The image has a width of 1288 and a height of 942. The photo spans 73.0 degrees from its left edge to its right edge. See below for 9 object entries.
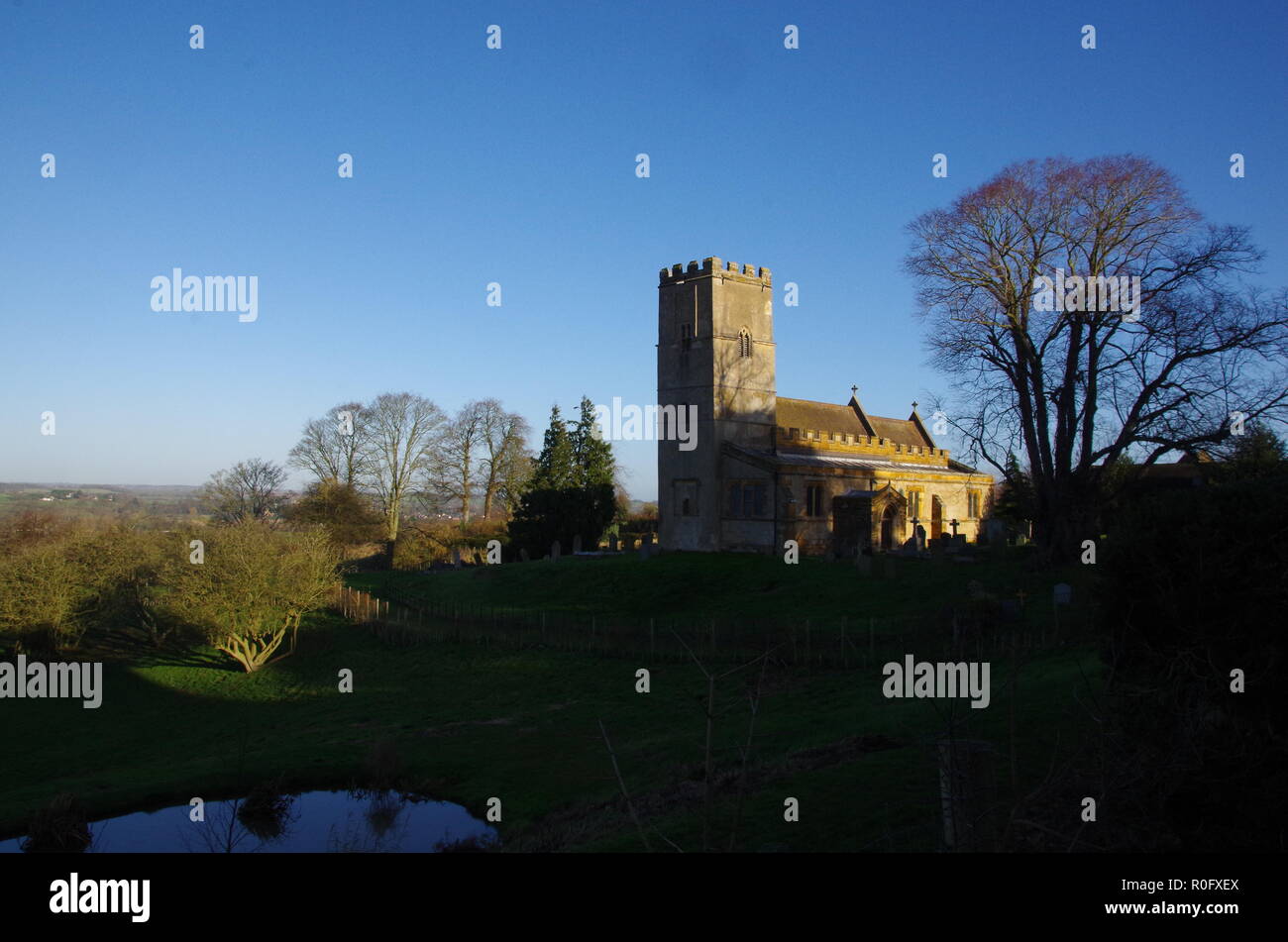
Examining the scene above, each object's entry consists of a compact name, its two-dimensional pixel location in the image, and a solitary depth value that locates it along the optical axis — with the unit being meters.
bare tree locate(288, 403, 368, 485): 59.94
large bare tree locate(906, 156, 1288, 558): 24.38
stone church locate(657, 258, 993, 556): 40.97
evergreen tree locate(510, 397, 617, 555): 51.69
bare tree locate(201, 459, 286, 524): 57.25
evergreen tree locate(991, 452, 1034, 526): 39.83
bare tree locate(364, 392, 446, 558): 60.01
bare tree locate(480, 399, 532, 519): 65.38
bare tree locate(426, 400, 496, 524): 62.34
